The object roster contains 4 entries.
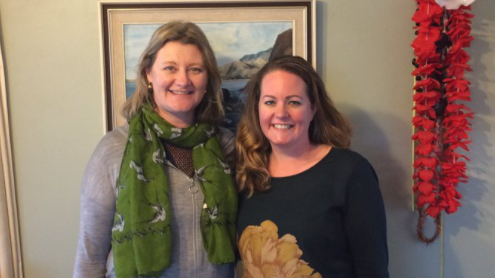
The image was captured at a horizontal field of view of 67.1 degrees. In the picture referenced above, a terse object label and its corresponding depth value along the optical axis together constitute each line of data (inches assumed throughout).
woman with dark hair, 44.6
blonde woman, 44.6
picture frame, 58.9
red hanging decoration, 56.4
